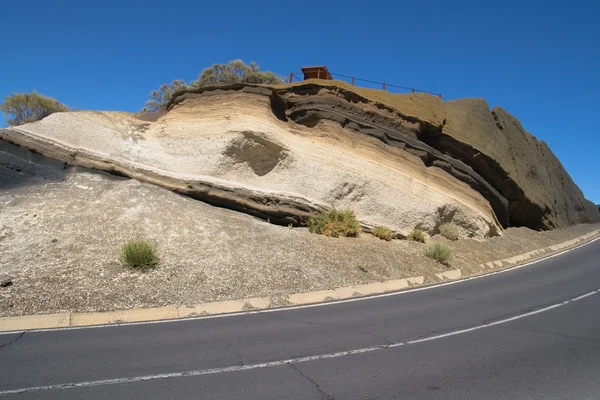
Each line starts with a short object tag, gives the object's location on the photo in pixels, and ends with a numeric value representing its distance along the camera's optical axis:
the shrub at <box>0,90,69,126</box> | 21.91
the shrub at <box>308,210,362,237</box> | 15.89
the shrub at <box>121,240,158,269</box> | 10.98
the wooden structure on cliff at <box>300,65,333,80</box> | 22.33
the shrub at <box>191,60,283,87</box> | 27.70
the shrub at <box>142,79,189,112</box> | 29.14
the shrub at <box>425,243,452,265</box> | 15.99
